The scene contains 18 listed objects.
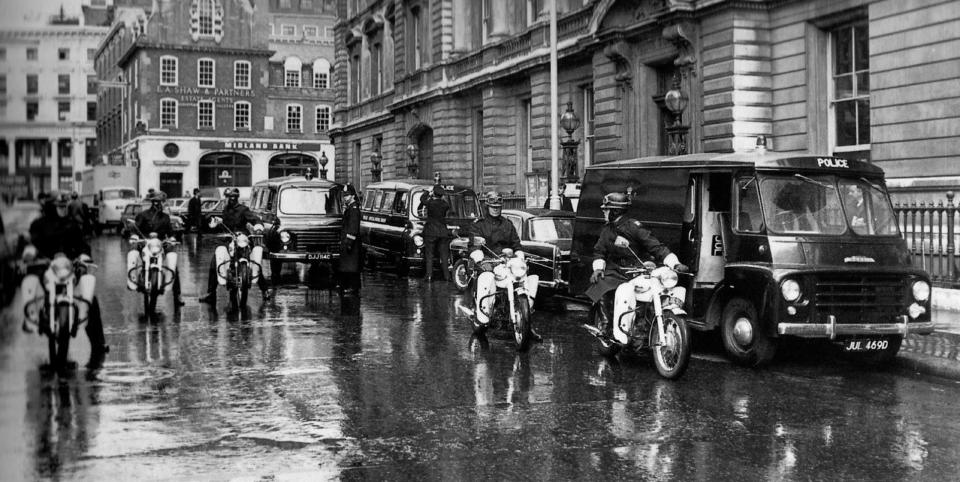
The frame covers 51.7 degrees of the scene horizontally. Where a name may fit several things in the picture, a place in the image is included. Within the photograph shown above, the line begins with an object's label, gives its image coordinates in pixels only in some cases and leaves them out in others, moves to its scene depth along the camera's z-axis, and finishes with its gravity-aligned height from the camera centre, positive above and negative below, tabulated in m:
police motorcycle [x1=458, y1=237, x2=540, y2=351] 11.22 -0.93
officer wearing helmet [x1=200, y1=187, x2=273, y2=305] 15.83 -0.05
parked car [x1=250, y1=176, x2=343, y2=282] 20.50 +0.02
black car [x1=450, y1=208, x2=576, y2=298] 16.47 -0.42
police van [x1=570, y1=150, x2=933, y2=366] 9.88 -0.37
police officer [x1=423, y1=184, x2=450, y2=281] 21.48 -0.26
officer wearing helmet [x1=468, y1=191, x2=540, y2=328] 13.01 -0.14
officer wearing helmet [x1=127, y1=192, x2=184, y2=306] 13.95 -0.03
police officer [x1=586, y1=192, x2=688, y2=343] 10.18 -0.34
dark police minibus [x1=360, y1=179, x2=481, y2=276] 22.89 +0.05
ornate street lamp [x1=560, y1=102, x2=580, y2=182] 24.97 +1.89
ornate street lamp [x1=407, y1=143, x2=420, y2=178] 40.09 +2.57
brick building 68.06 +8.45
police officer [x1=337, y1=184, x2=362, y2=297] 18.45 -0.58
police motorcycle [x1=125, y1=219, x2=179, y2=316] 14.03 -0.68
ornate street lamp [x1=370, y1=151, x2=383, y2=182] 44.88 +2.58
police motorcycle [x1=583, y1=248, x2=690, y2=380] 9.28 -1.04
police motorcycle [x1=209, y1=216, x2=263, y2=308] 15.66 -0.67
